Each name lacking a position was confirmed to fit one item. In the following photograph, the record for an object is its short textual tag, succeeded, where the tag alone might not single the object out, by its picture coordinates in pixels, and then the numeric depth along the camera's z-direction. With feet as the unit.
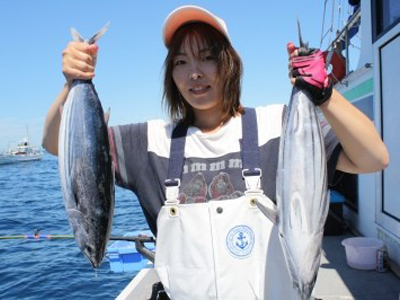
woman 5.65
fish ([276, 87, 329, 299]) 5.38
